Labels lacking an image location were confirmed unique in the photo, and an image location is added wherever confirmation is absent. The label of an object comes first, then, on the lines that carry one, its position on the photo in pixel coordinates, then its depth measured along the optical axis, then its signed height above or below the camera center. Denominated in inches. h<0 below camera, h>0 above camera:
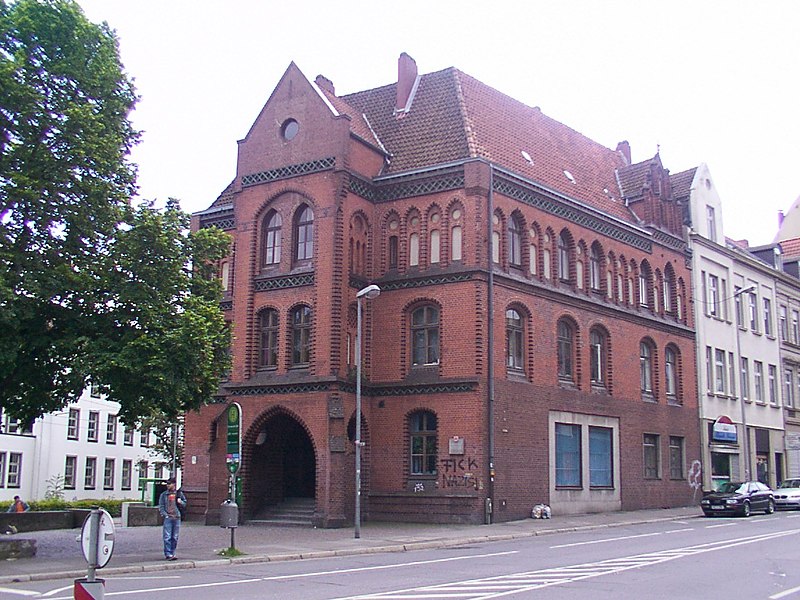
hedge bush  1826.3 -84.4
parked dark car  1444.4 -47.1
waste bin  833.5 -45.4
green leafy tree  832.9 +192.0
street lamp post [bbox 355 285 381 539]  1020.5 +90.6
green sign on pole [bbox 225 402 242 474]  880.9 +24.0
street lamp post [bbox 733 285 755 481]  1768.7 +57.1
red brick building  1263.5 +207.4
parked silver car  1654.8 -48.1
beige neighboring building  1827.0 +229.2
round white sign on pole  343.0 -28.3
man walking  818.2 -43.8
